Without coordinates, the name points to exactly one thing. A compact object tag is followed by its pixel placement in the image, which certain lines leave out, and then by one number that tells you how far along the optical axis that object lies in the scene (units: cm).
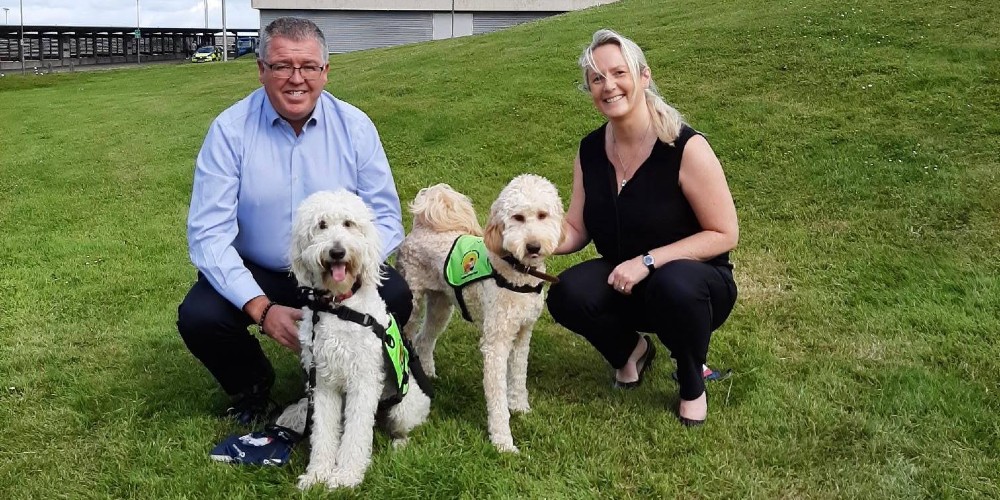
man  319
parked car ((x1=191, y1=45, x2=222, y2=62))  4941
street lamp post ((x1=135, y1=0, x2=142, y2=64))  5599
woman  339
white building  3959
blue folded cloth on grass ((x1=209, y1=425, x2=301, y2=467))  308
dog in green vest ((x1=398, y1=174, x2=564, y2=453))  334
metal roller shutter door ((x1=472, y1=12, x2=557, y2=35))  4006
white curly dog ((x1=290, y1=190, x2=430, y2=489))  279
